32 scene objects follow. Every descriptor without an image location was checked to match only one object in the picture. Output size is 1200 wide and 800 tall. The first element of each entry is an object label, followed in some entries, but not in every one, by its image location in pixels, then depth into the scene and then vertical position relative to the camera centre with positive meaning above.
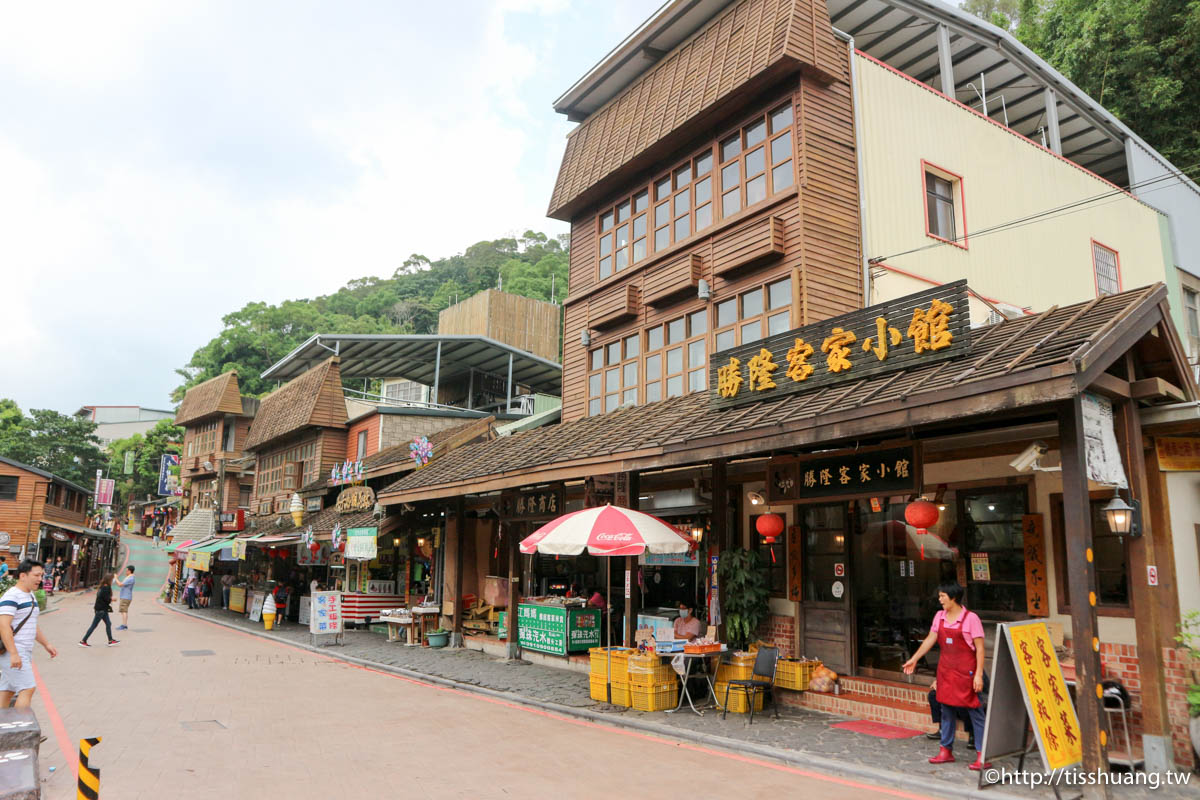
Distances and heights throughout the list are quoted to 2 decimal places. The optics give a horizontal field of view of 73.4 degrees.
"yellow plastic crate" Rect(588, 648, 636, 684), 11.50 -1.60
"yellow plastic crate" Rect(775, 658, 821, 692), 11.13 -1.64
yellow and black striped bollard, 5.20 -1.47
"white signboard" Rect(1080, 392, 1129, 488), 7.11 +1.00
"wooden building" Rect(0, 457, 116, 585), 39.25 +1.44
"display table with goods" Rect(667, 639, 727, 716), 10.87 -1.37
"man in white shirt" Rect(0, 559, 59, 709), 8.01 -0.95
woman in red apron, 7.84 -1.07
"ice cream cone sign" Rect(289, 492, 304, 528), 27.11 +1.26
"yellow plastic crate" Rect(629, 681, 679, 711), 11.10 -1.98
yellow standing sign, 6.91 -1.27
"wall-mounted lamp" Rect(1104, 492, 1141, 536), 7.17 +0.35
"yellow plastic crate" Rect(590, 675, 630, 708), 11.45 -2.00
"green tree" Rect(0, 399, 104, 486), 58.03 +7.63
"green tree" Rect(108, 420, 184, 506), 66.38 +7.71
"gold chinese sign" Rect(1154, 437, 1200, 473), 8.34 +1.06
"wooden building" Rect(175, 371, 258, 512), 43.06 +5.99
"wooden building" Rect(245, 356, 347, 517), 30.36 +4.53
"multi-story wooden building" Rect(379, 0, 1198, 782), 7.94 +3.16
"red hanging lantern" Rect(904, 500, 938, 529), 8.72 +0.44
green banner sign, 15.71 -1.54
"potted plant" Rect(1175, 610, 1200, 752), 7.36 -0.93
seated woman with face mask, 12.38 -1.14
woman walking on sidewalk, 19.56 -1.40
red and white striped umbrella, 10.92 +0.22
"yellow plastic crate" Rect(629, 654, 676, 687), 11.14 -1.63
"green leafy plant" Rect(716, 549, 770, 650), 11.55 -0.61
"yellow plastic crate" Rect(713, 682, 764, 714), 10.72 -1.98
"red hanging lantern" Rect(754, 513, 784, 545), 11.22 +0.39
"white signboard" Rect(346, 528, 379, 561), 20.66 +0.14
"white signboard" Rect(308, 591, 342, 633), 19.77 -1.52
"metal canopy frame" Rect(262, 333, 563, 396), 29.06 +7.27
